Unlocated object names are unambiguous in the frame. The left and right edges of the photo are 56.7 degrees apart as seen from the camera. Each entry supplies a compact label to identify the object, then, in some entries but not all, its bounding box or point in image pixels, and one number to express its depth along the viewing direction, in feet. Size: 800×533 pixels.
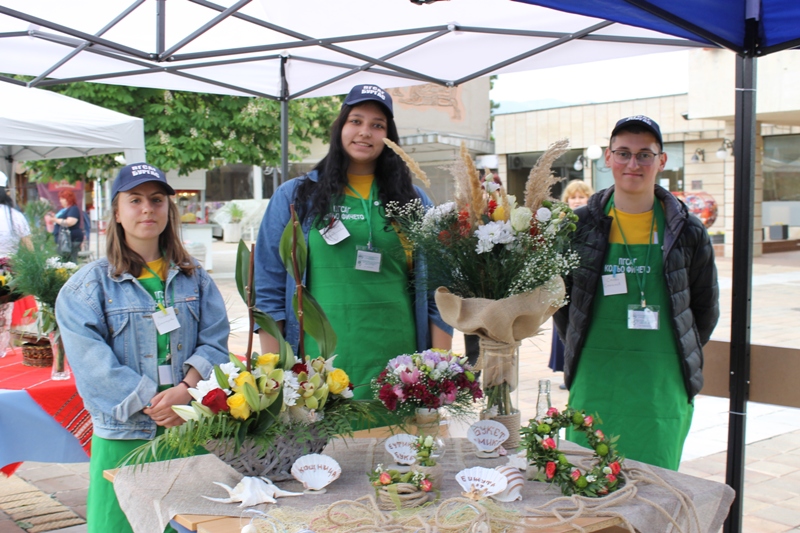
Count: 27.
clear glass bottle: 5.97
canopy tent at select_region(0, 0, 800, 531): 11.25
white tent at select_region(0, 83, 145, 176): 20.10
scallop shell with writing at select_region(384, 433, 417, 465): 5.67
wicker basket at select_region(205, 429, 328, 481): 5.31
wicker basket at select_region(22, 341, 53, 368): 10.19
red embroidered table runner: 9.17
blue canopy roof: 6.96
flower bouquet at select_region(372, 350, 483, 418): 5.70
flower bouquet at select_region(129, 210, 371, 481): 5.09
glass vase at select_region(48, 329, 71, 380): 9.54
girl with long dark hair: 7.94
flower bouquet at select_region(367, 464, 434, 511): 4.98
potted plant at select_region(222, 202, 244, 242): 80.74
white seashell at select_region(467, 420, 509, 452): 6.15
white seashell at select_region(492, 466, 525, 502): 5.21
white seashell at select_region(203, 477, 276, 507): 5.08
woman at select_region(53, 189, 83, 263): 36.32
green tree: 39.04
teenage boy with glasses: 8.16
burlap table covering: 5.09
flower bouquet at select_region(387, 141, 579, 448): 5.84
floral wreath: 5.32
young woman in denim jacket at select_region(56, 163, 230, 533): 7.03
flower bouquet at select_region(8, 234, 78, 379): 9.94
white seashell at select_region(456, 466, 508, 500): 5.11
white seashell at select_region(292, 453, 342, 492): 5.35
